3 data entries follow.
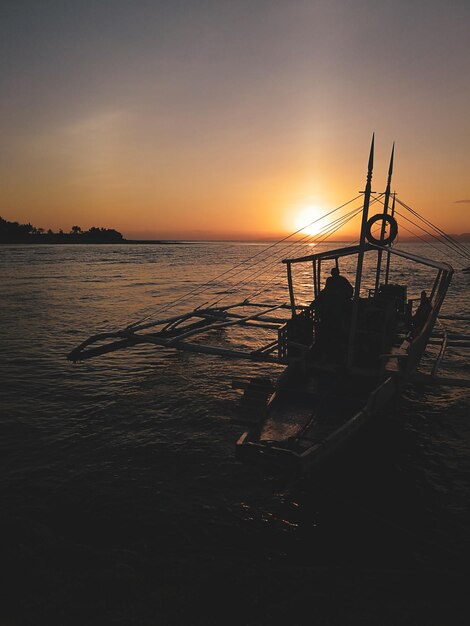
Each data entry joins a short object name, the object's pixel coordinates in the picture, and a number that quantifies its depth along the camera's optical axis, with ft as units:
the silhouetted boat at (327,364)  26.89
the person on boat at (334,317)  38.81
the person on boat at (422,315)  47.01
